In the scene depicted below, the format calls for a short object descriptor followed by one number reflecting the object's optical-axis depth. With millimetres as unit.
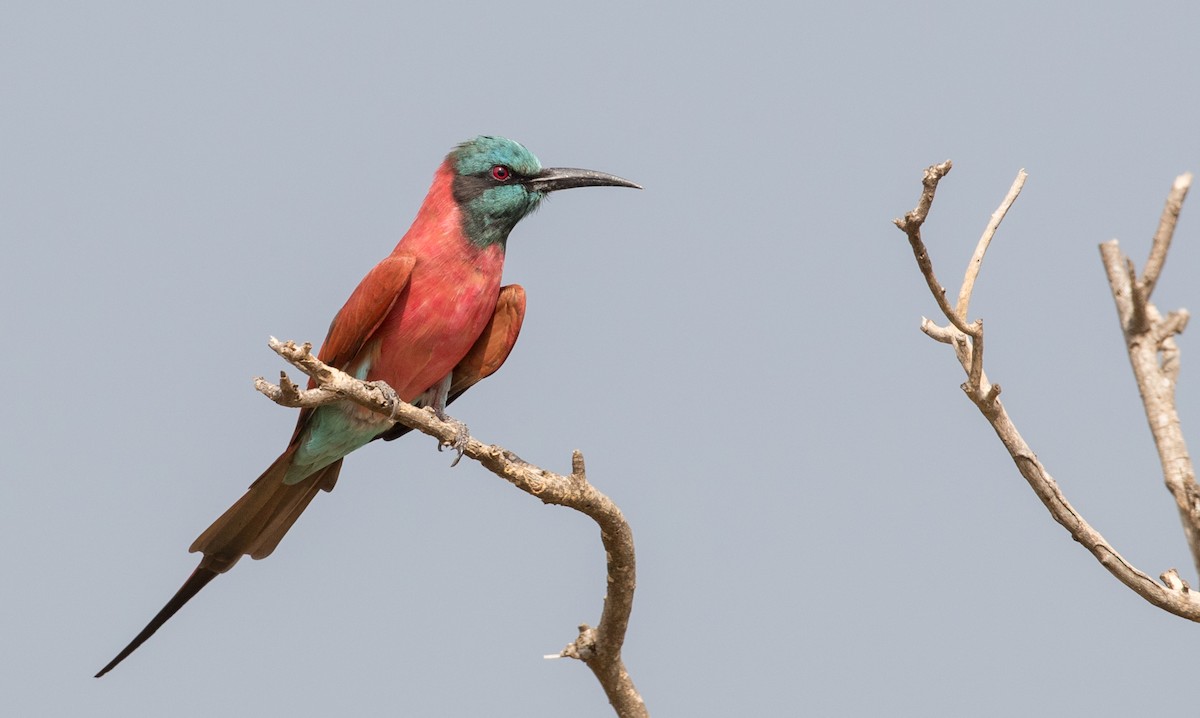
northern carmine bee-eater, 10172
